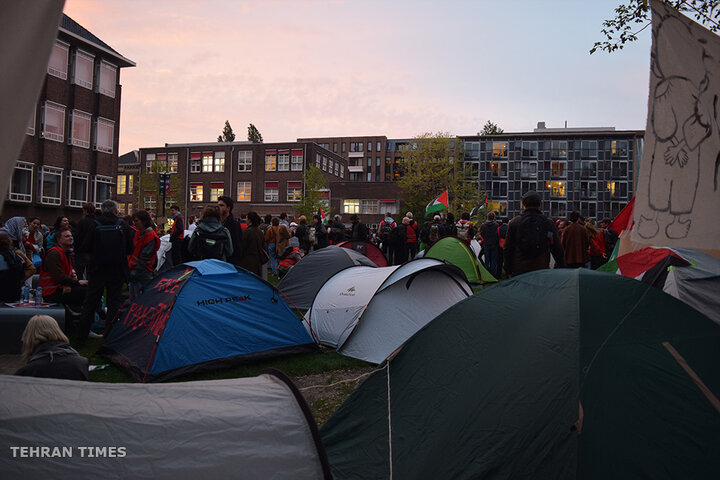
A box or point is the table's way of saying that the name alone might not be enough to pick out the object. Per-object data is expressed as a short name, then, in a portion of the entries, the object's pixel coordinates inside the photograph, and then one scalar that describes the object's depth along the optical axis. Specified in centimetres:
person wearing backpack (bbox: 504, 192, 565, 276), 605
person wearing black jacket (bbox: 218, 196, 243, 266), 830
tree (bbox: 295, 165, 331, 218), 4781
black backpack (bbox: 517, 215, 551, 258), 604
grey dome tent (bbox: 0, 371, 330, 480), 178
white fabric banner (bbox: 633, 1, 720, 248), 247
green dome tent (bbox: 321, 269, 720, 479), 262
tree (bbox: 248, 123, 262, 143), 6688
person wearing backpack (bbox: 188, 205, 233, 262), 775
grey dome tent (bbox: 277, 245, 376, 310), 985
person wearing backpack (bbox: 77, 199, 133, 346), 697
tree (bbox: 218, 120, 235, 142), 6700
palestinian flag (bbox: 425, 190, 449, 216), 1860
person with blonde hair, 339
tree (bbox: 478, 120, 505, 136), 8330
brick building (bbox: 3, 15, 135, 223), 2611
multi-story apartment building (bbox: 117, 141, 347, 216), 5519
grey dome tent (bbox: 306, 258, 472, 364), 630
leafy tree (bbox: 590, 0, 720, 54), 842
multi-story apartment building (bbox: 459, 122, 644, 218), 5909
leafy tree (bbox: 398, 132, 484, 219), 5234
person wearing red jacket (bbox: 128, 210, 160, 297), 779
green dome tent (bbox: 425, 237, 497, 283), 1305
